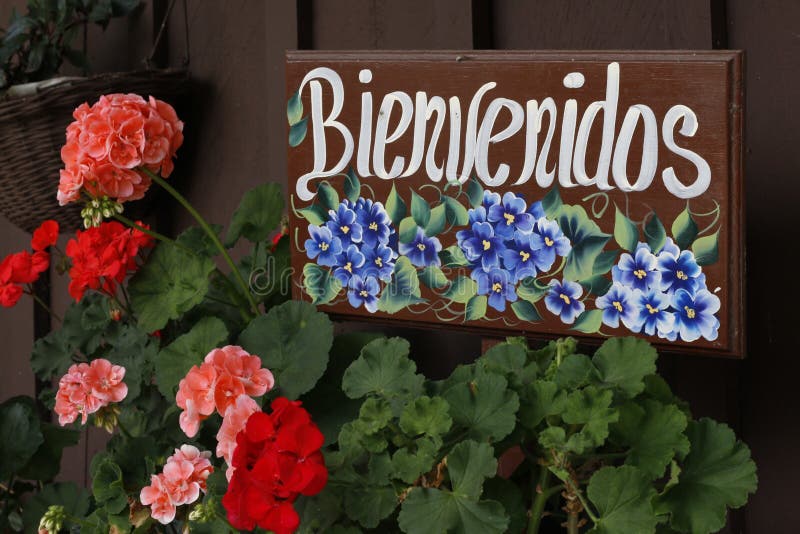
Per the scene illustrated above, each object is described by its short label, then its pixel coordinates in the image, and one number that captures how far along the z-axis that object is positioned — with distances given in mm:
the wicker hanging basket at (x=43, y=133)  2087
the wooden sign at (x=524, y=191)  1769
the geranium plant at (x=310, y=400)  1694
